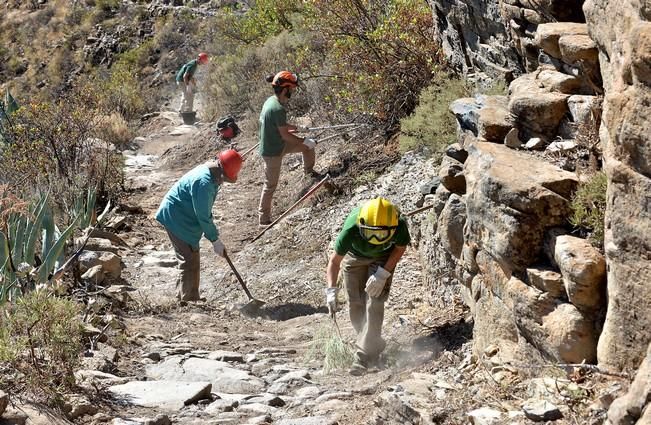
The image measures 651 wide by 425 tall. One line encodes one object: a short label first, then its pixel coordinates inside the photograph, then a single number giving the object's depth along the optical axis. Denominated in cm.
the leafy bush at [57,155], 1230
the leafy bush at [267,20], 1908
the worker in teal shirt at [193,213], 898
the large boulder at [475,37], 912
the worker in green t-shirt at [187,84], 2072
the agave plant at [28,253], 786
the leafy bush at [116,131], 1856
